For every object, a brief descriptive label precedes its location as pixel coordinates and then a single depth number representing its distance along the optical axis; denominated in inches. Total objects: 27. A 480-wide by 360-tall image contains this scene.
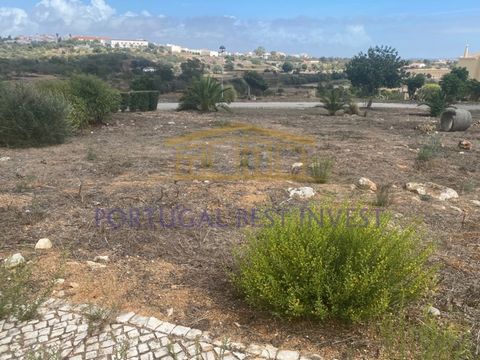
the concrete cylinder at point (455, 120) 439.8
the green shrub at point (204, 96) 581.0
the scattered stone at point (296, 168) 243.9
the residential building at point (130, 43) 5519.2
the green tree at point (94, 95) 424.6
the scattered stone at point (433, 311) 101.3
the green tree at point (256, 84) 1287.2
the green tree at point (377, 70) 884.6
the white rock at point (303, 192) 190.4
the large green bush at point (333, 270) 91.5
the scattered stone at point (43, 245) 137.2
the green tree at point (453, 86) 927.0
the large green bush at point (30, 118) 316.2
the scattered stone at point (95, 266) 125.5
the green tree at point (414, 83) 1254.3
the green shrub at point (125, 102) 585.3
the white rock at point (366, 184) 209.2
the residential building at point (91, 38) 5302.7
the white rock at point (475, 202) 193.8
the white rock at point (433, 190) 202.8
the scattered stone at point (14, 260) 123.1
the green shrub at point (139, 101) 606.2
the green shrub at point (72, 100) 385.4
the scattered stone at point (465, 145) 340.5
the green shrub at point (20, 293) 101.1
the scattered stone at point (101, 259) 130.5
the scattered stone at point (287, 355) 86.7
